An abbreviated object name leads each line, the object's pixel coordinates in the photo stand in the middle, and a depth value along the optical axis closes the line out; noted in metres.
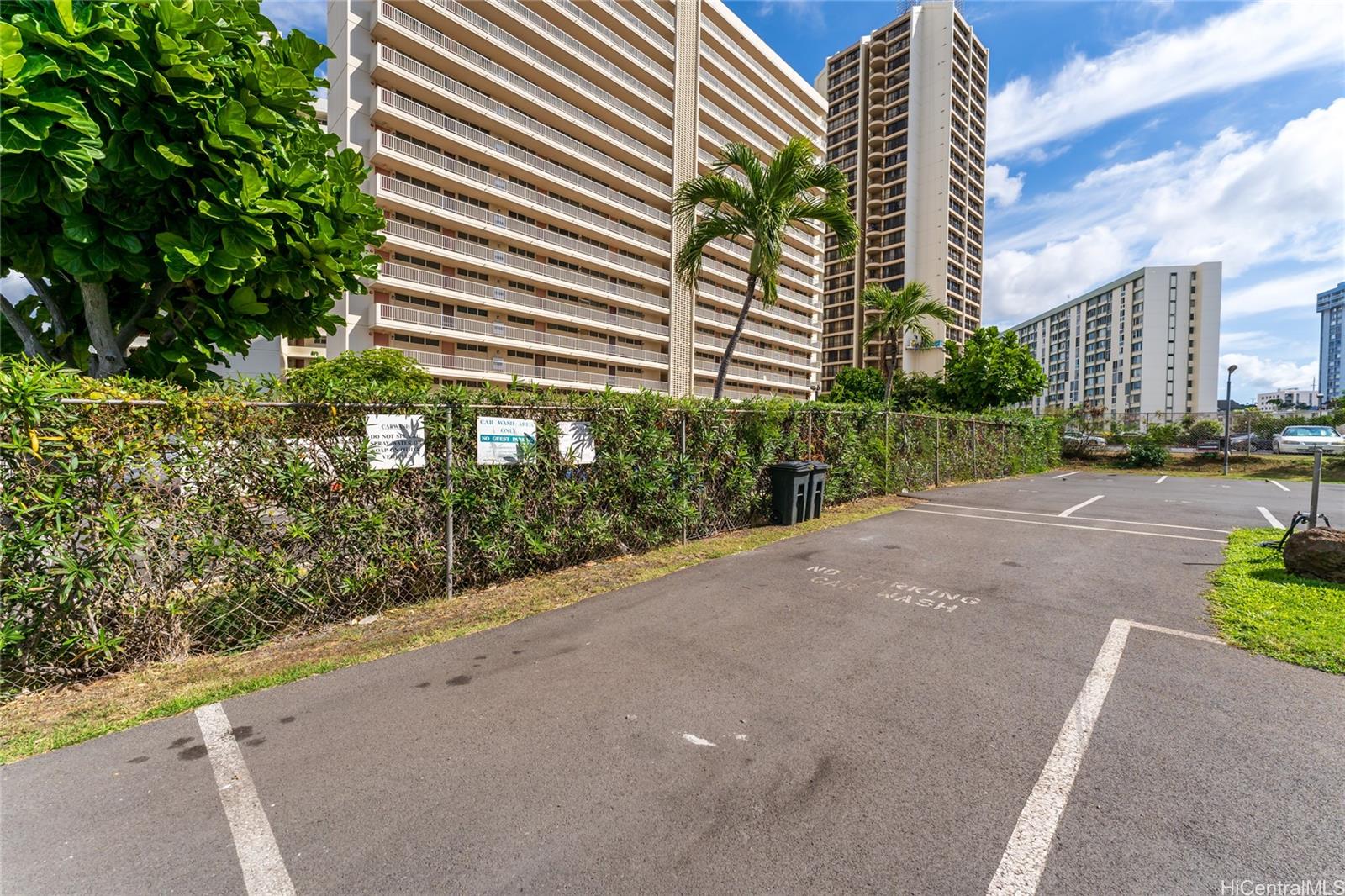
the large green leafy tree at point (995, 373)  23.44
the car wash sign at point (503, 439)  5.23
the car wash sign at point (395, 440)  4.58
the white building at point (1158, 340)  76.69
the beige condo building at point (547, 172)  27.03
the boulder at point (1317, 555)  5.20
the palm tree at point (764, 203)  9.57
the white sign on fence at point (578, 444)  5.94
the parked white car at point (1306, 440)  22.80
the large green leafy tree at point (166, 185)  3.20
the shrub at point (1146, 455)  23.23
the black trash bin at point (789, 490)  8.87
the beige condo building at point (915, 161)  60.03
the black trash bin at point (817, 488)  9.34
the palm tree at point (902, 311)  18.06
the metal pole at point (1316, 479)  6.03
